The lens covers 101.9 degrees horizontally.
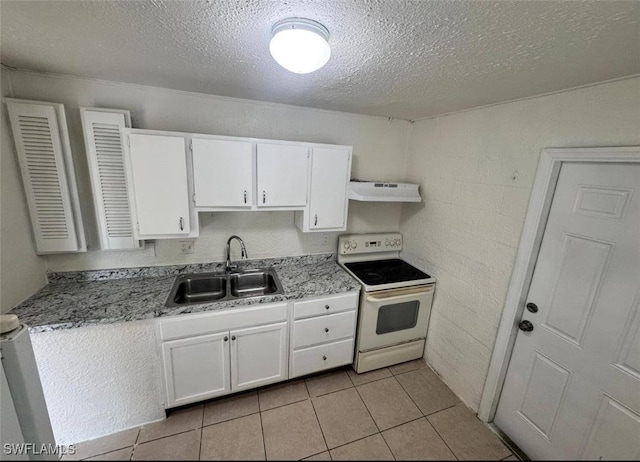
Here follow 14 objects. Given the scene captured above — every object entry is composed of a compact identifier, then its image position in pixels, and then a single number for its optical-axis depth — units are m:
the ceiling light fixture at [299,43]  0.98
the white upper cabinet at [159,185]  1.71
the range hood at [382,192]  2.25
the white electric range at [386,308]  2.23
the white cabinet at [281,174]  1.97
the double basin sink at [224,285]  2.13
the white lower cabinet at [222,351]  1.75
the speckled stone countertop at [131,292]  1.57
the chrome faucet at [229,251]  2.25
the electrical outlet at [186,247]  2.19
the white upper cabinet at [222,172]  1.83
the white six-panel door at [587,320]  1.27
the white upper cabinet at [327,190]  2.12
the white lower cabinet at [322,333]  2.06
